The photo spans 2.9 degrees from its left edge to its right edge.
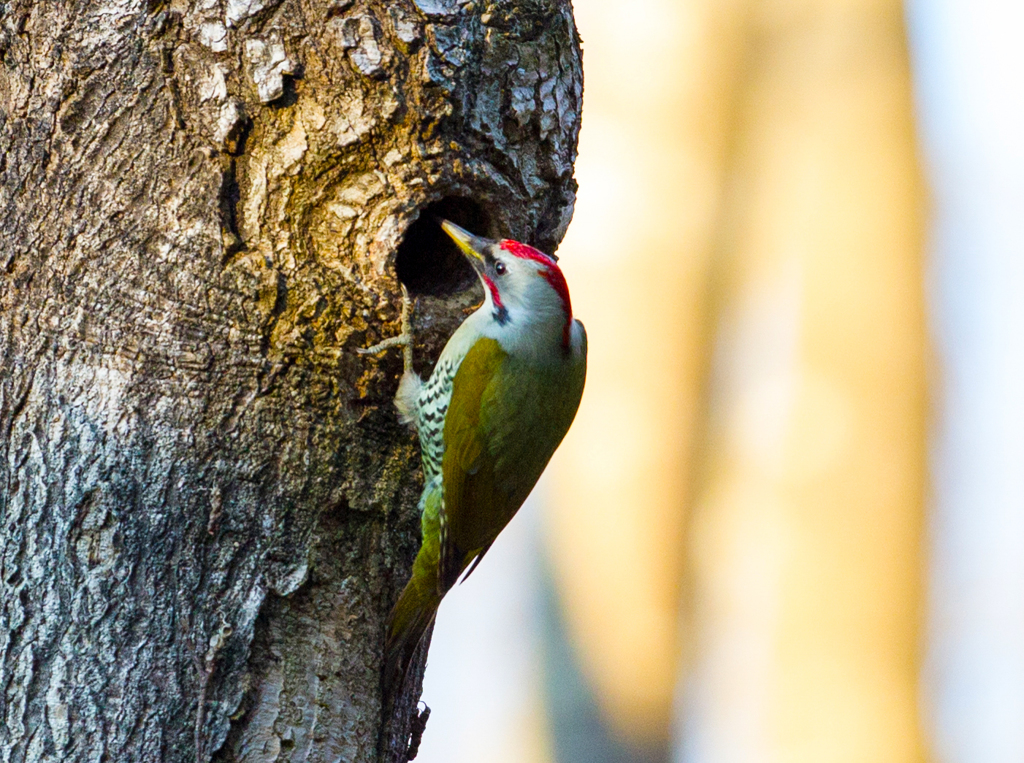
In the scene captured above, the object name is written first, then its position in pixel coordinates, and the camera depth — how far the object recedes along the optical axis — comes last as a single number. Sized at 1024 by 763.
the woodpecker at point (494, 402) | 10.89
